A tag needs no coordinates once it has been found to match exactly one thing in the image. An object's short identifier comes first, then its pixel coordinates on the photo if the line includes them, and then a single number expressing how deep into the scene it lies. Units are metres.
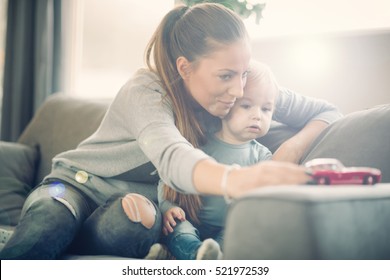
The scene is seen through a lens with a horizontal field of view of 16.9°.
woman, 2.46
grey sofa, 2.13
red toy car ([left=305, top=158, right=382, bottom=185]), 2.26
